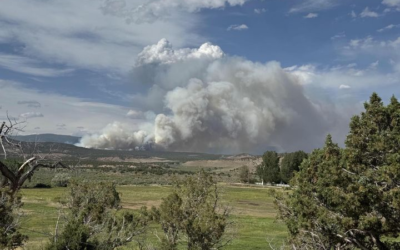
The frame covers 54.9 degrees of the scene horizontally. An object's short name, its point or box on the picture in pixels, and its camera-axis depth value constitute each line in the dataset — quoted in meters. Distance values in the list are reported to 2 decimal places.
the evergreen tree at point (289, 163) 141.75
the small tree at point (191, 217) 21.47
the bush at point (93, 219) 16.58
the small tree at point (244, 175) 160.38
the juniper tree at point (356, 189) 16.72
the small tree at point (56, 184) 115.19
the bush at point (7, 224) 13.22
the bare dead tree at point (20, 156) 8.27
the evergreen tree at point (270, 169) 149.75
